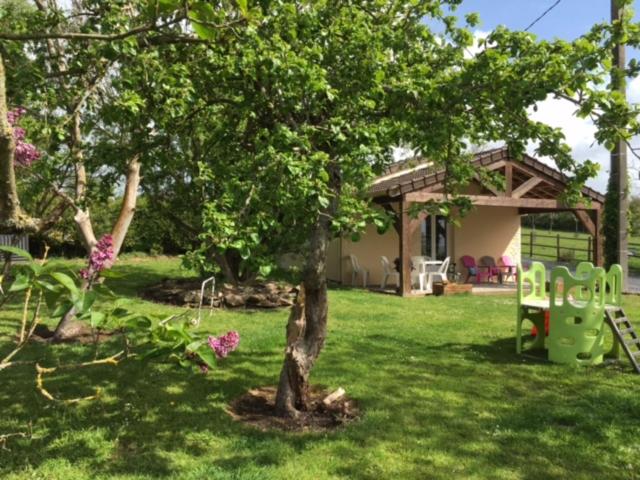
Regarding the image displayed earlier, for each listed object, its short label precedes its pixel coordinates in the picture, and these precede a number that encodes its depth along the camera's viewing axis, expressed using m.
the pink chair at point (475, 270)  17.11
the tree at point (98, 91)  4.15
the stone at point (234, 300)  11.30
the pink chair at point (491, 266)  17.38
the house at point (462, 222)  14.03
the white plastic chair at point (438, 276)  14.90
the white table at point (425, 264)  15.05
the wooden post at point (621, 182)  11.58
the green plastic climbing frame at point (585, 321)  6.75
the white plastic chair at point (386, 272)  15.38
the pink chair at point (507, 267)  17.62
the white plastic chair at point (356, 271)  16.08
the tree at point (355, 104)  3.74
